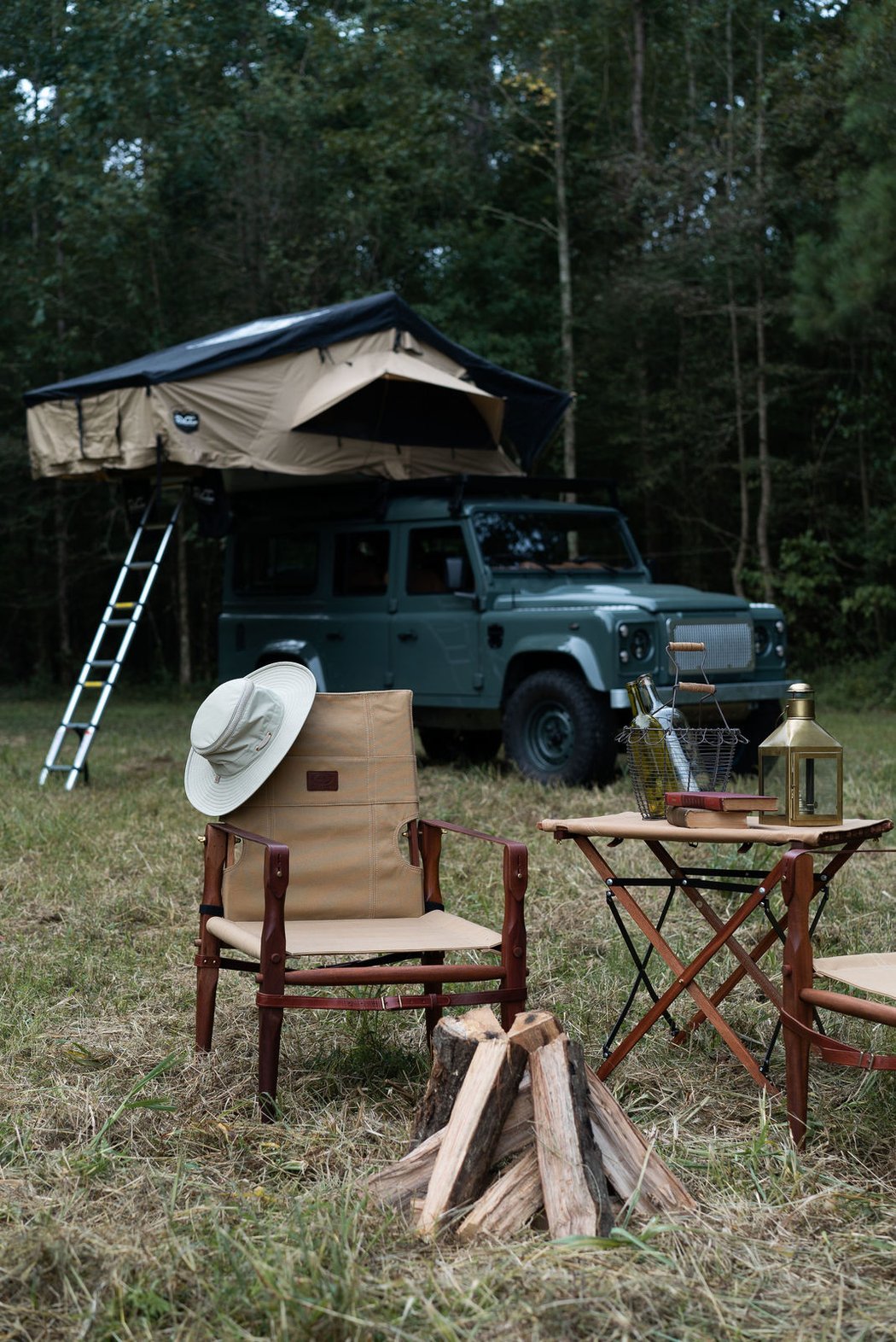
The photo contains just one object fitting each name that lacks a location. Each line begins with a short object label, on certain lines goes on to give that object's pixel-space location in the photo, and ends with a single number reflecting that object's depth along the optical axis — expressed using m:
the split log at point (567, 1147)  2.44
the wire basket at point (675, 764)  3.41
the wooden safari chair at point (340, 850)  3.55
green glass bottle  3.41
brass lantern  3.15
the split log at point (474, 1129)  2.54
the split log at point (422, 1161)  2.62
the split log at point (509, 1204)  2.46
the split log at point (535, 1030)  2.72
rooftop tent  8.71
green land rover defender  7.76
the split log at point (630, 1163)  2.57
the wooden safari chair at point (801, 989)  2.80
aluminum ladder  8.18
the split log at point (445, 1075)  2.79
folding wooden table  3.05
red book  3.16
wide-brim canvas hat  3.74
